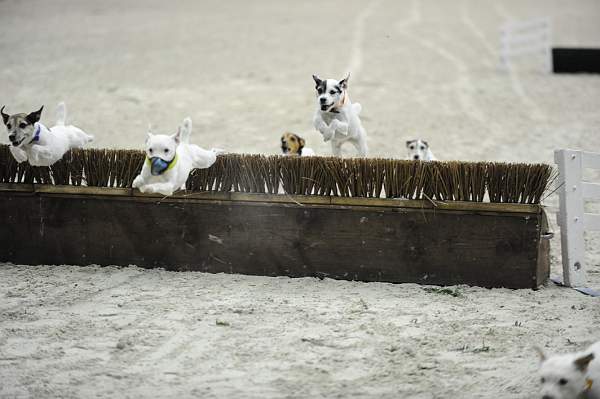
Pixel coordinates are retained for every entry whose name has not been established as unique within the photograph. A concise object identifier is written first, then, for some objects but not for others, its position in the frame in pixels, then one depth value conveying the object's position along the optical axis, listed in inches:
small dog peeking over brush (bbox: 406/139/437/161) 722.2
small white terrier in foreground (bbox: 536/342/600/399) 391.2
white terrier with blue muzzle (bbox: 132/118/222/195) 519.8
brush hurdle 577.6
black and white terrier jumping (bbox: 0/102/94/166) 568.4
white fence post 602.2
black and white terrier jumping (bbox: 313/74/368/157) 565.9
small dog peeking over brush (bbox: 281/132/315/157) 671.1
